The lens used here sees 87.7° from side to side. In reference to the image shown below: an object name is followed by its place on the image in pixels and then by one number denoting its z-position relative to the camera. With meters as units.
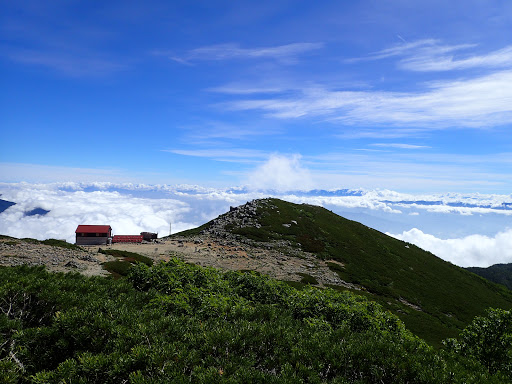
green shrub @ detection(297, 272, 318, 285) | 44.14
